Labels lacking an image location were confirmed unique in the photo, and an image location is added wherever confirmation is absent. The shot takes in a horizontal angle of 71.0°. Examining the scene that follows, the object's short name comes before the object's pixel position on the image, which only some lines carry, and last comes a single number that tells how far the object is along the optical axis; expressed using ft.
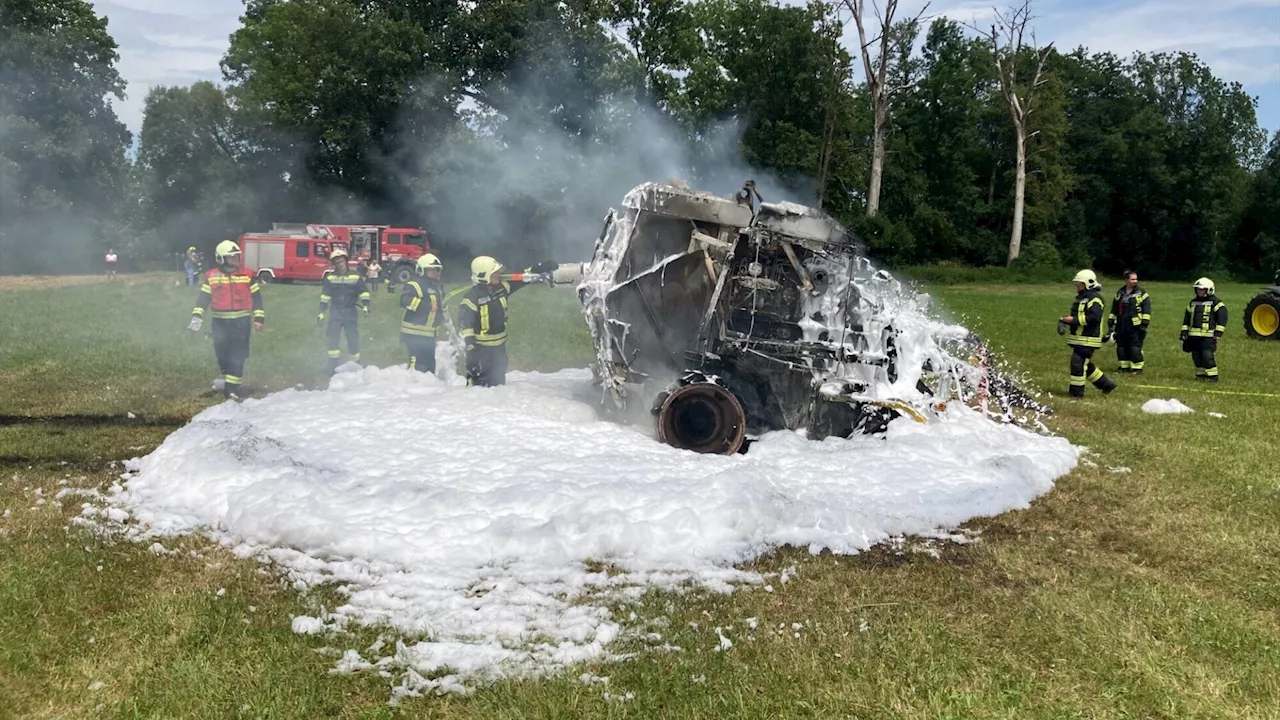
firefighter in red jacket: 32.55
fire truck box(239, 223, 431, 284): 106.01
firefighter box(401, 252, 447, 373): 34.14
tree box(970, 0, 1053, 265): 133.59
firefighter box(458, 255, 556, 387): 30.35
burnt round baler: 23.16
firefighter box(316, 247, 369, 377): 35.78
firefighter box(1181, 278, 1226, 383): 39.86
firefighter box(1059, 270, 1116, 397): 34.71
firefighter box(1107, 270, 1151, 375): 41.91
